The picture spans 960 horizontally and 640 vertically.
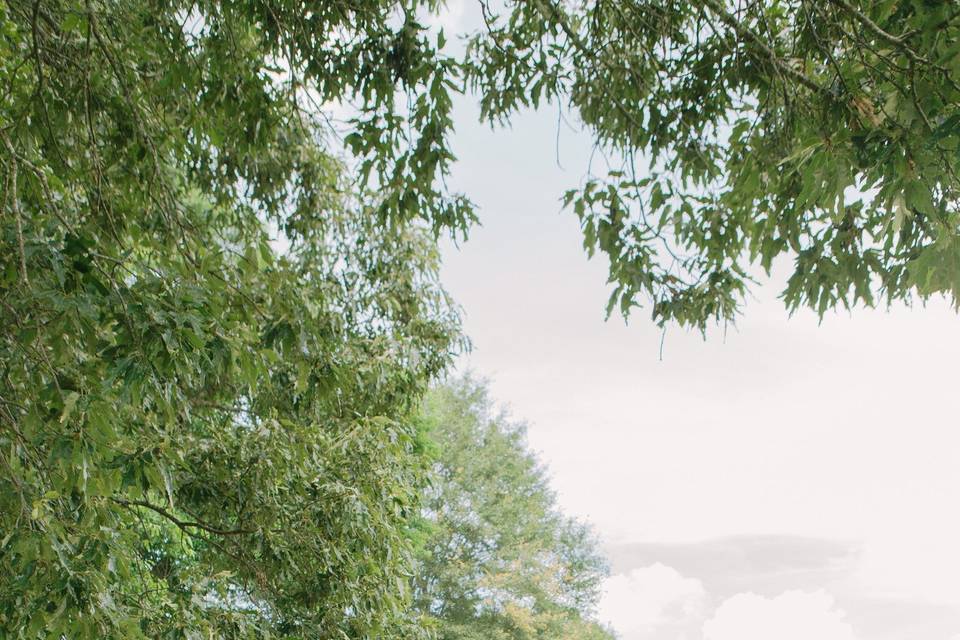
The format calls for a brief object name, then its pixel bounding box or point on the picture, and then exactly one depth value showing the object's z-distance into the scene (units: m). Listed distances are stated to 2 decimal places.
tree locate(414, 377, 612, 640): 14.77
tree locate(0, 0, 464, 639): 2.30
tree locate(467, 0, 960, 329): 2.67
